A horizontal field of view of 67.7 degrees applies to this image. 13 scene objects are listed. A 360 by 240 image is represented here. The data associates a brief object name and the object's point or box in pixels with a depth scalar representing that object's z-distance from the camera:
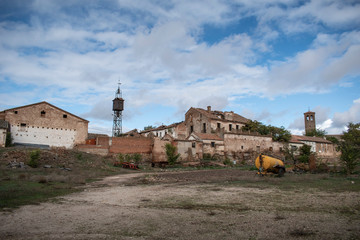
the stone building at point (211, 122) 43.81
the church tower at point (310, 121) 82.81
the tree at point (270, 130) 46.35
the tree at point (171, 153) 32.25
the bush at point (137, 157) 31.30
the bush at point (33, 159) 21.28
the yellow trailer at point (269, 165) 18.59
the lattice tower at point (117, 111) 45.66
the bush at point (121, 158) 30.38
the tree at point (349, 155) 19.56
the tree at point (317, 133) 72.99
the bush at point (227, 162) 36.52
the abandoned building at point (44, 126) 31.00
